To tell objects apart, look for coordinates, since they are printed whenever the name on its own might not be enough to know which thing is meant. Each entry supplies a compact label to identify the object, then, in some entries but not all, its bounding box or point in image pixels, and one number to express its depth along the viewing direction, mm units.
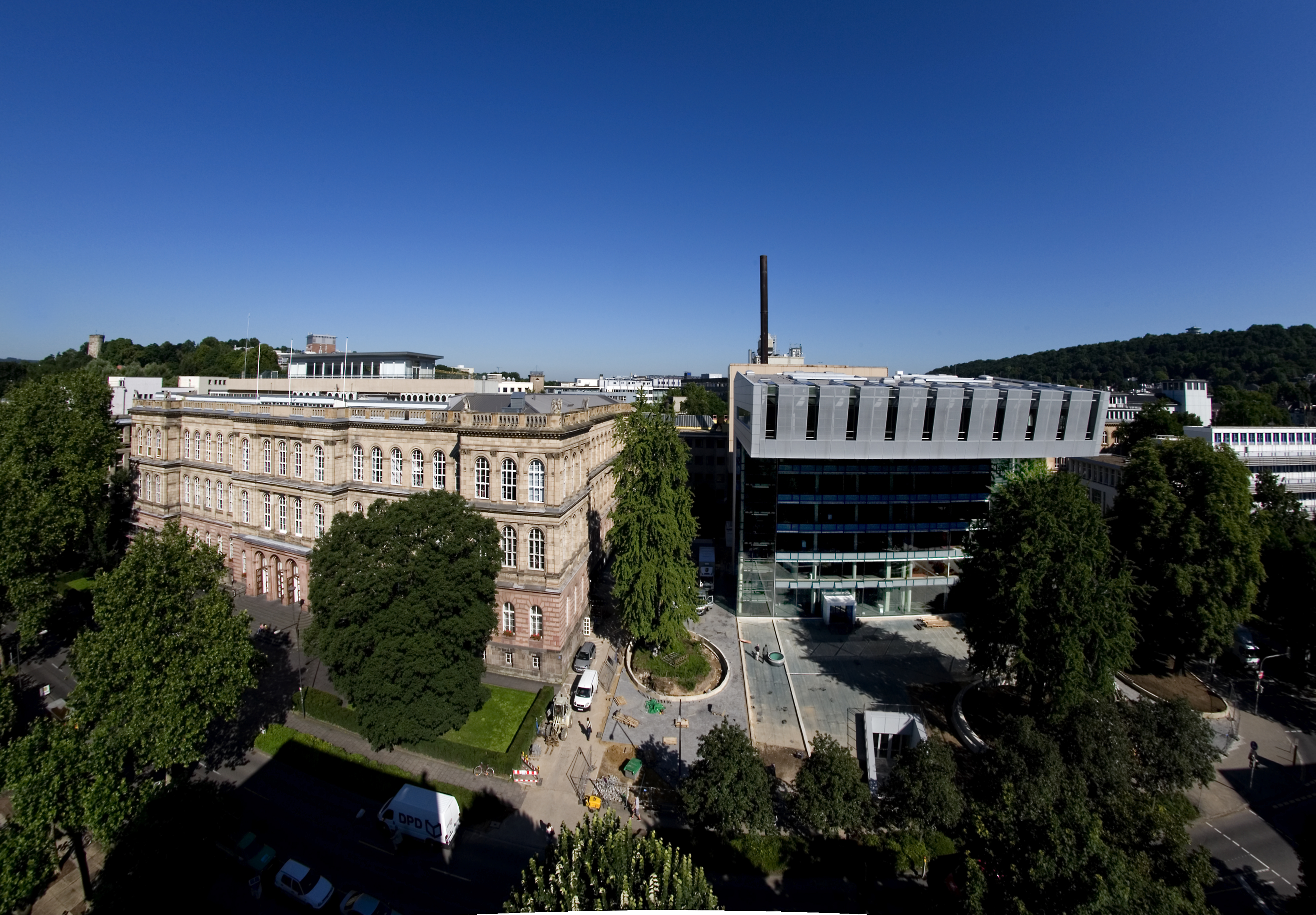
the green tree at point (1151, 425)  72500
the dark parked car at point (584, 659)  40281
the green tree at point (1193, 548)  36656
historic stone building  39250
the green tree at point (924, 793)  23203
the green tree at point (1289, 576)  39250
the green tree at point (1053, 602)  29656
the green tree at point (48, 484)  36969
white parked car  23250
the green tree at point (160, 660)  23859
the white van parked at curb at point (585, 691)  36062
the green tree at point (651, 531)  37781
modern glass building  45844
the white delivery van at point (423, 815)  25844
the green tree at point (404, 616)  28641
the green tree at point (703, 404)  131875
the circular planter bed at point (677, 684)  38719
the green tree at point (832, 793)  23688
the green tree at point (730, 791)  23875
